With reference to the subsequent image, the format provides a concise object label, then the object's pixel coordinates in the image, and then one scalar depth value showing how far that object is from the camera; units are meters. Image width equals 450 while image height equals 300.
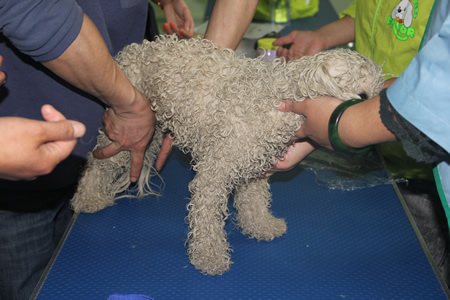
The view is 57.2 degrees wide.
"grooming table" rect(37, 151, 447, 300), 0.93
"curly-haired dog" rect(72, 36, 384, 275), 0.83
